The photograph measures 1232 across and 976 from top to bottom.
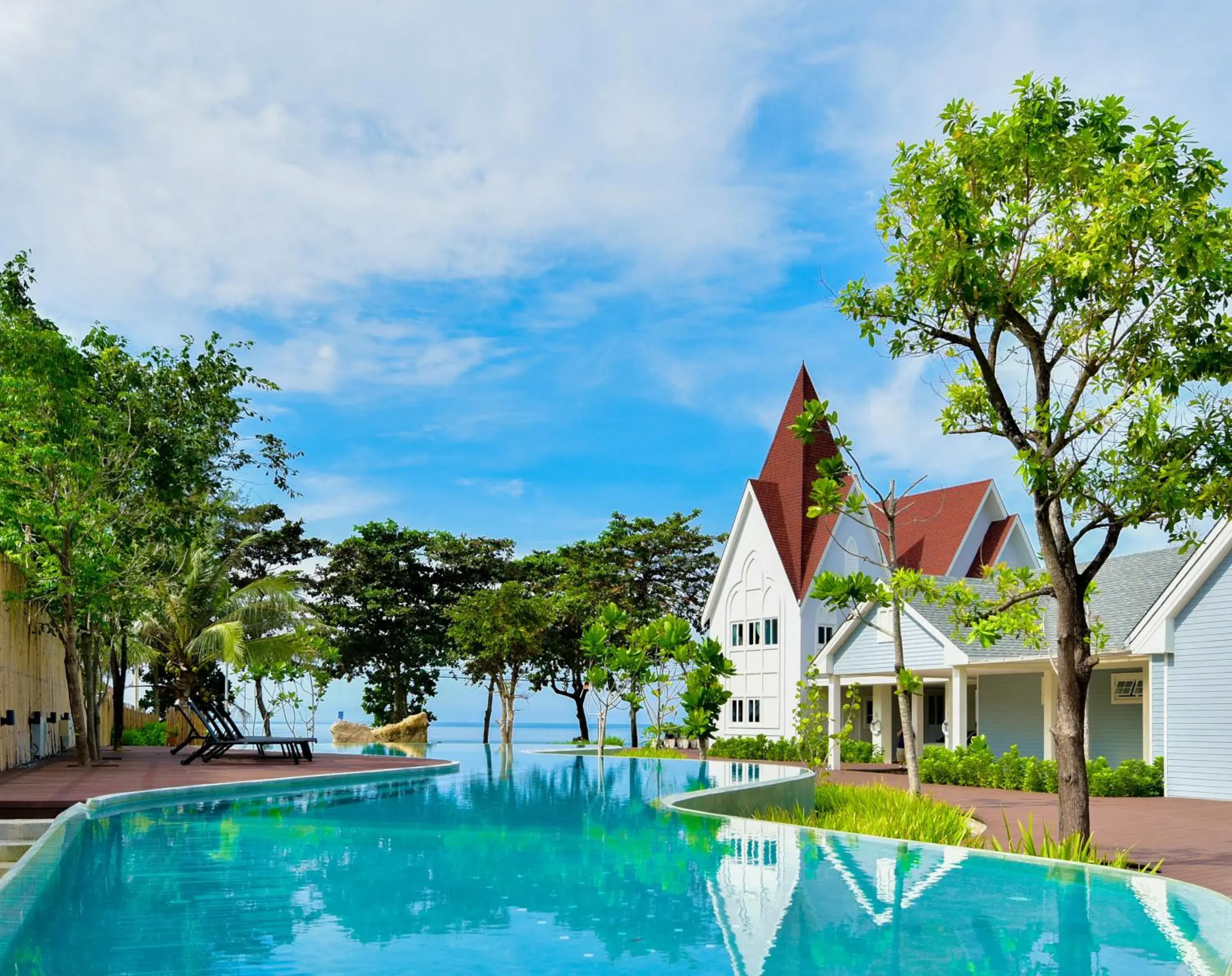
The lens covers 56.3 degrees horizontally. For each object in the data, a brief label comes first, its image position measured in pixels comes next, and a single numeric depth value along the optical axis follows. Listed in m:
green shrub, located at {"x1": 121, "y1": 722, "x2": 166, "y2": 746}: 36.62
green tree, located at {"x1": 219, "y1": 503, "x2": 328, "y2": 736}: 48.41
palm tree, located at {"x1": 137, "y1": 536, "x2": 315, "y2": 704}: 32.94
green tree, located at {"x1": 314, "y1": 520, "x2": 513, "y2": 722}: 49.72
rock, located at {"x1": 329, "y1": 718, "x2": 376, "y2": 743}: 45.00
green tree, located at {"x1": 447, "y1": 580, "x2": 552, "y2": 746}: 41.72
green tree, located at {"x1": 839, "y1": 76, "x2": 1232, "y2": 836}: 11.32
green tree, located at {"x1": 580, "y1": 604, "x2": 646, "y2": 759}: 24.23
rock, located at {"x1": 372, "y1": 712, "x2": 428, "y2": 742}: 44.53
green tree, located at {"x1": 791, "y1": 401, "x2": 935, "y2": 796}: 13.40
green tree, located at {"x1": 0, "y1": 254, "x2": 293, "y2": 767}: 19.83
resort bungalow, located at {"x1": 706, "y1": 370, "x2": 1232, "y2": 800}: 22.17
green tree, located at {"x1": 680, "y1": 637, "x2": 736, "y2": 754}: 22.88
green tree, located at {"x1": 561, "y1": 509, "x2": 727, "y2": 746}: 46.88
